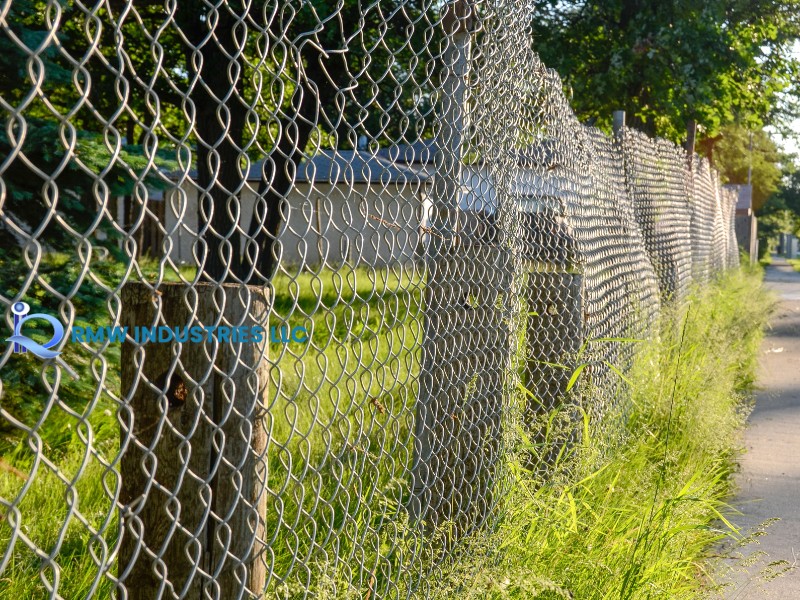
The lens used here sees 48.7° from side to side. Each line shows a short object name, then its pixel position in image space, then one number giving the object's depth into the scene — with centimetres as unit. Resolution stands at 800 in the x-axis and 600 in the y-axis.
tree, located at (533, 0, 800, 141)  1684
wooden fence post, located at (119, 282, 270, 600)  180
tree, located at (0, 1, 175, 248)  439
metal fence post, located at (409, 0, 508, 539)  322
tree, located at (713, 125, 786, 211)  4434
